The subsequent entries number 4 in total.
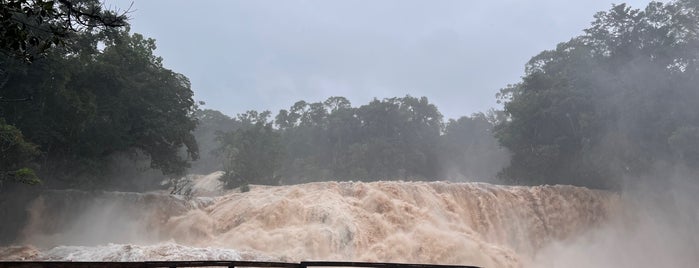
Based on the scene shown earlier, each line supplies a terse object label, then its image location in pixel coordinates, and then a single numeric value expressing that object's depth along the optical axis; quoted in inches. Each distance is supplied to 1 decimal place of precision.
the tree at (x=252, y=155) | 1439.5
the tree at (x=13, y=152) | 572.7
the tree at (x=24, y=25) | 156.3
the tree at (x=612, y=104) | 1013.2
